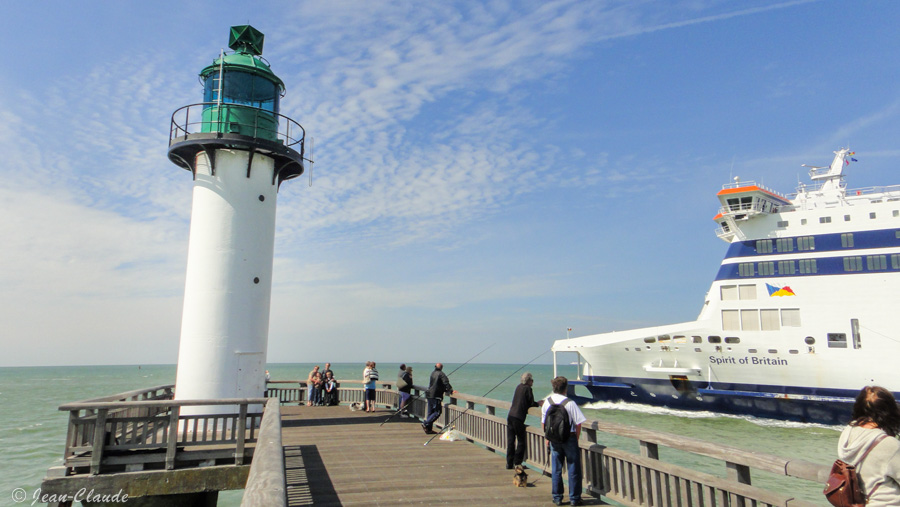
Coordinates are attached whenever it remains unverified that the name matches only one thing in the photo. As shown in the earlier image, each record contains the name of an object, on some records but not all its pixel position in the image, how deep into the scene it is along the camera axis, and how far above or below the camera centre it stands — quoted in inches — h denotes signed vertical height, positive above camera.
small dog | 268.1 -71.7
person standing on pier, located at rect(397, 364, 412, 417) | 530.0 -47.2
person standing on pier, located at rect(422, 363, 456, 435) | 421.1 -44.4
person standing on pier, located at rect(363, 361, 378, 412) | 617.0 -53.2
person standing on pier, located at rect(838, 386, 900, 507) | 105.5 -21.2
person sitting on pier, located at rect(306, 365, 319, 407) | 715.4 -72.4
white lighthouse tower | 478.3 +103.9
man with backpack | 229.6 -43.2
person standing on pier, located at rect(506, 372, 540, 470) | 284.4 -46.3
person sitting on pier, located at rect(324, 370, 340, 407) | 706.2 -77.6
